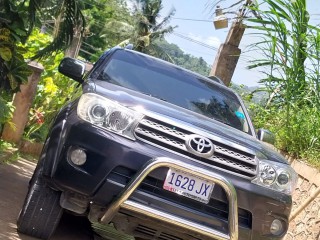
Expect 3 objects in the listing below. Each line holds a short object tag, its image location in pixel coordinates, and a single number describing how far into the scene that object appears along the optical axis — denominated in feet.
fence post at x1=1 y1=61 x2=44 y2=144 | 24.17
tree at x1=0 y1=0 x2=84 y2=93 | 16.74
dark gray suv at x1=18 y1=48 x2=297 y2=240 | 11.25
